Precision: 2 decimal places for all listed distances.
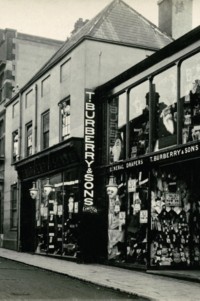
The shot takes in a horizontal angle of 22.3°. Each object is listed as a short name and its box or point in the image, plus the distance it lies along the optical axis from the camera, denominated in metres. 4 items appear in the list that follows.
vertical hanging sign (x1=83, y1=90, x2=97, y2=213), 17.16
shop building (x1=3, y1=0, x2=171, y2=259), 17.33
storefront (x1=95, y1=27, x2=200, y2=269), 13.28
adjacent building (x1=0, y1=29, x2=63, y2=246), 27.94
